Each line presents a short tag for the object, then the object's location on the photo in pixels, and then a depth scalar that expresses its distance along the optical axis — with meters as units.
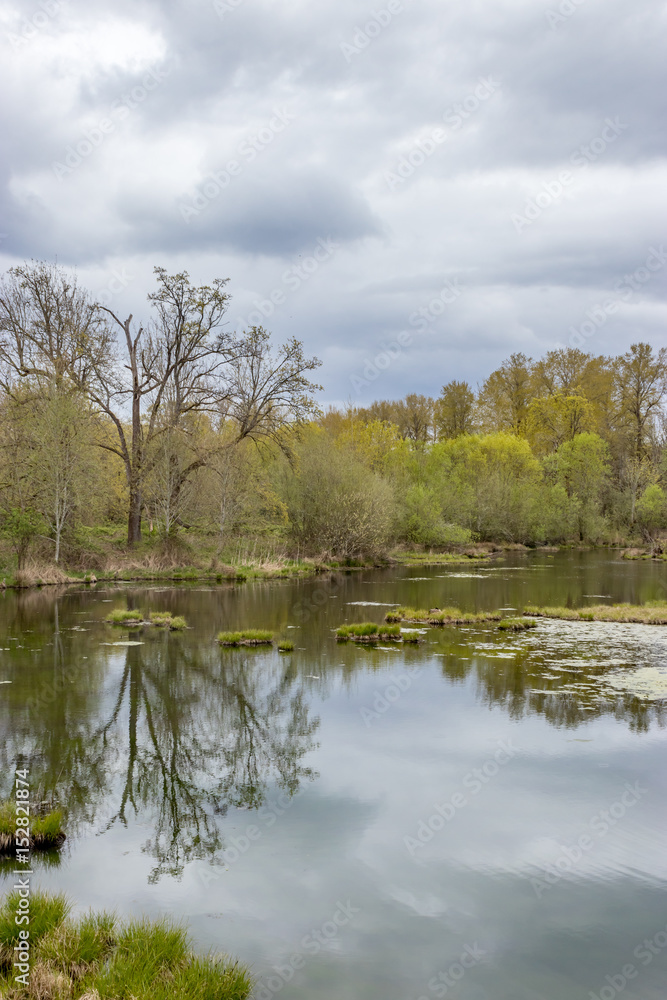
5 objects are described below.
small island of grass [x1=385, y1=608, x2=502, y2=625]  19.00
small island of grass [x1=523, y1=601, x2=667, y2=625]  19.16
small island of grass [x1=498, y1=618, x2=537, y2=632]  17.98
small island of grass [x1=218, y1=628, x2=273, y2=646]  15.98
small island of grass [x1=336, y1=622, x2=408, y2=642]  16.73
